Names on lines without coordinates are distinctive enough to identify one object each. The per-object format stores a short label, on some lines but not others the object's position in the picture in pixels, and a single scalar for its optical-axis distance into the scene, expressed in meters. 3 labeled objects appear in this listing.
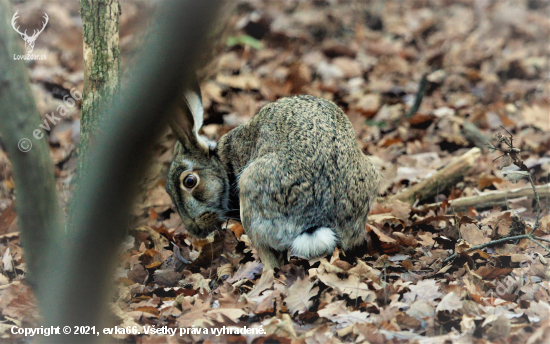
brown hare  8.35
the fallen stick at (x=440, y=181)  11.76
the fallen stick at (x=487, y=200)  10.88
